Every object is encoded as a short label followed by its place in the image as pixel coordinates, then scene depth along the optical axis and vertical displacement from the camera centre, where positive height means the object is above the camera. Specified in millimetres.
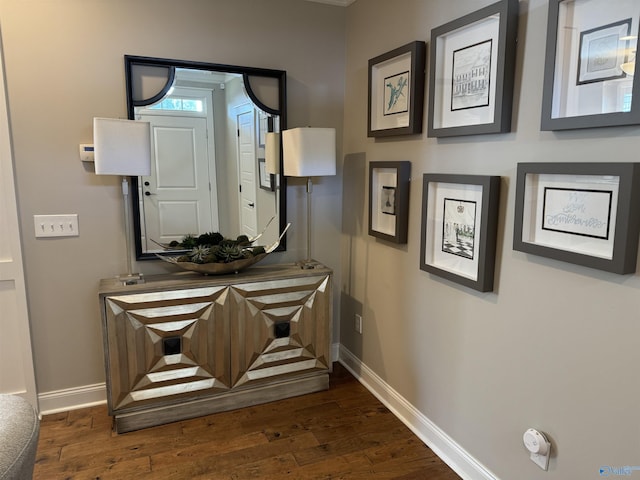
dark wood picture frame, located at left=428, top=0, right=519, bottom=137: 1647 +425
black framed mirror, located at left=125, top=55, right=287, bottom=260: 2492 +159
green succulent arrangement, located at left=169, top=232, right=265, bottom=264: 2459 -425
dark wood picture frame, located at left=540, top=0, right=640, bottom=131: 1261 +283
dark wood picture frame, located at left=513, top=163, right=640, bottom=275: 1277 -133
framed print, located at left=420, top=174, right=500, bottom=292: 1782 -231
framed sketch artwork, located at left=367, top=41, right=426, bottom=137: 2170 +448
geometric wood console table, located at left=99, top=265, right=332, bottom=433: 2244 -911
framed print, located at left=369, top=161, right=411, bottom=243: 2344 -139
